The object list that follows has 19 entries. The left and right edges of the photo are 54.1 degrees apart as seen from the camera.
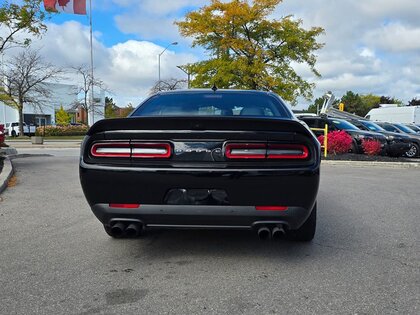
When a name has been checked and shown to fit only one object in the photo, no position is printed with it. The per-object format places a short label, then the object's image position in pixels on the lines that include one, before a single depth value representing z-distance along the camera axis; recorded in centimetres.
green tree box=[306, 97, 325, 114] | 10481
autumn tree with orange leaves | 2628
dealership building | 5825
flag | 1704
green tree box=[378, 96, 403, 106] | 8812
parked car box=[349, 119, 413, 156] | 1570
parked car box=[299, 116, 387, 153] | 1547
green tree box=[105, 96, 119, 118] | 5808
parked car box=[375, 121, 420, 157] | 1611
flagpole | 3269
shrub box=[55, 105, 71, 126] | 5716
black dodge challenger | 317
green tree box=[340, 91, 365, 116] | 9362
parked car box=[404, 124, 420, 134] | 2501
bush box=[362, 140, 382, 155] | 1463
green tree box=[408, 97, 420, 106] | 7319
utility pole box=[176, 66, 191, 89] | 2895
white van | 3275
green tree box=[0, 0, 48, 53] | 1087
